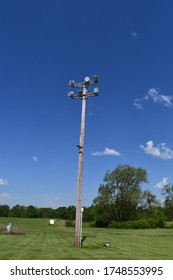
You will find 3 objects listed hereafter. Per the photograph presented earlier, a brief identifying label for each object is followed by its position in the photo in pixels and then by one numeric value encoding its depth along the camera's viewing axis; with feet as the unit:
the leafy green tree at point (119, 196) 150.82
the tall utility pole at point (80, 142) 32.78
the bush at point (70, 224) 129.61
